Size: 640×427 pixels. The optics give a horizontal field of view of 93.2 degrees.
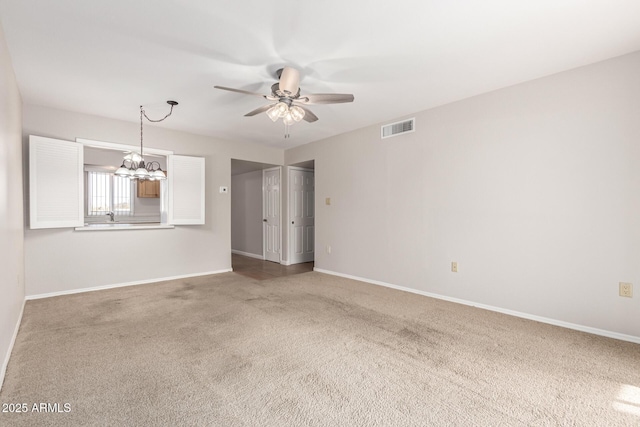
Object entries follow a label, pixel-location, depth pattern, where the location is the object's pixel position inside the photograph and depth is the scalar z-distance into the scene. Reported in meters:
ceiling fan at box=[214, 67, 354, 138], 2.66
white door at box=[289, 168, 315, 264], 6.48
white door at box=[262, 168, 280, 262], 6.66
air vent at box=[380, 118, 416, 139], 4.24
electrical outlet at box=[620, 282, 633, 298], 2.65
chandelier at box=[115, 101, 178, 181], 3.83
